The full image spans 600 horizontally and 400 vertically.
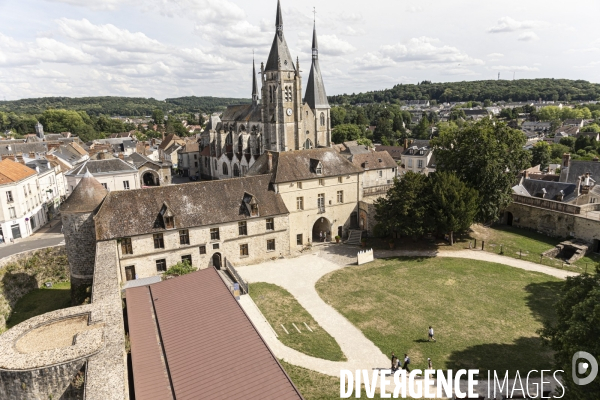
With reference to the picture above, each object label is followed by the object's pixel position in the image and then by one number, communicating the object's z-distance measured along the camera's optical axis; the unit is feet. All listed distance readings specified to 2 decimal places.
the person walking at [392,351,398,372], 63.05
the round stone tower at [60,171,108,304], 92.53
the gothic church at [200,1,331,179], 201.57
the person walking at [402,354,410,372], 64.03
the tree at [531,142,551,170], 242.17
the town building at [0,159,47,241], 134.41
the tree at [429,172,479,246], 110.01
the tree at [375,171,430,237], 112.35
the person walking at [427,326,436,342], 72.07
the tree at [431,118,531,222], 122.42
